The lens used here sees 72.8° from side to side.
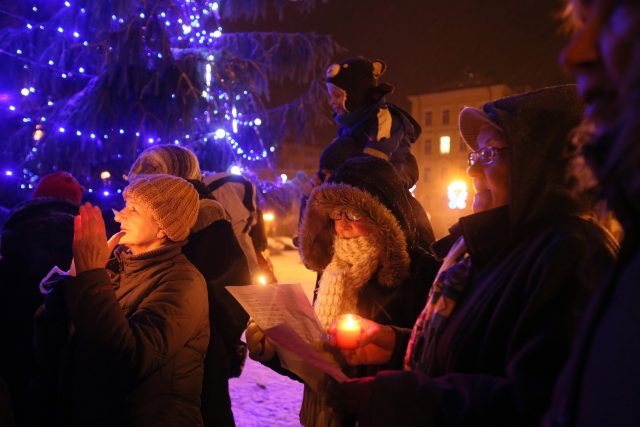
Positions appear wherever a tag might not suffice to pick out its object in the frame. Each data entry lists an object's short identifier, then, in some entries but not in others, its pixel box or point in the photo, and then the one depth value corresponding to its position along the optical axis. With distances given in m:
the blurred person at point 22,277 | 3.05
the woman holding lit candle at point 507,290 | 1.28
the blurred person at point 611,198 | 0.84
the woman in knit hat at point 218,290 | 2.75
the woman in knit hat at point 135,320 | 2.06
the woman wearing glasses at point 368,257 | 2.47
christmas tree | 7.04
